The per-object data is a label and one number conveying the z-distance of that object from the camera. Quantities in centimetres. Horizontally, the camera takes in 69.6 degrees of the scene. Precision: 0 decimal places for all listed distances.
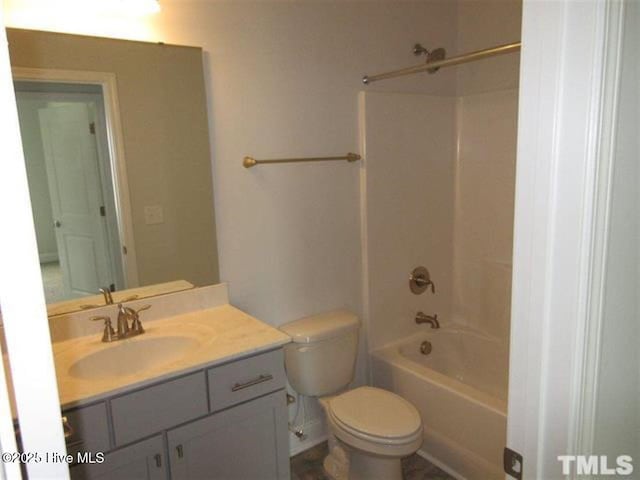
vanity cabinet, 138
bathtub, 214
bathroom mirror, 166
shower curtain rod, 180
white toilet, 192
